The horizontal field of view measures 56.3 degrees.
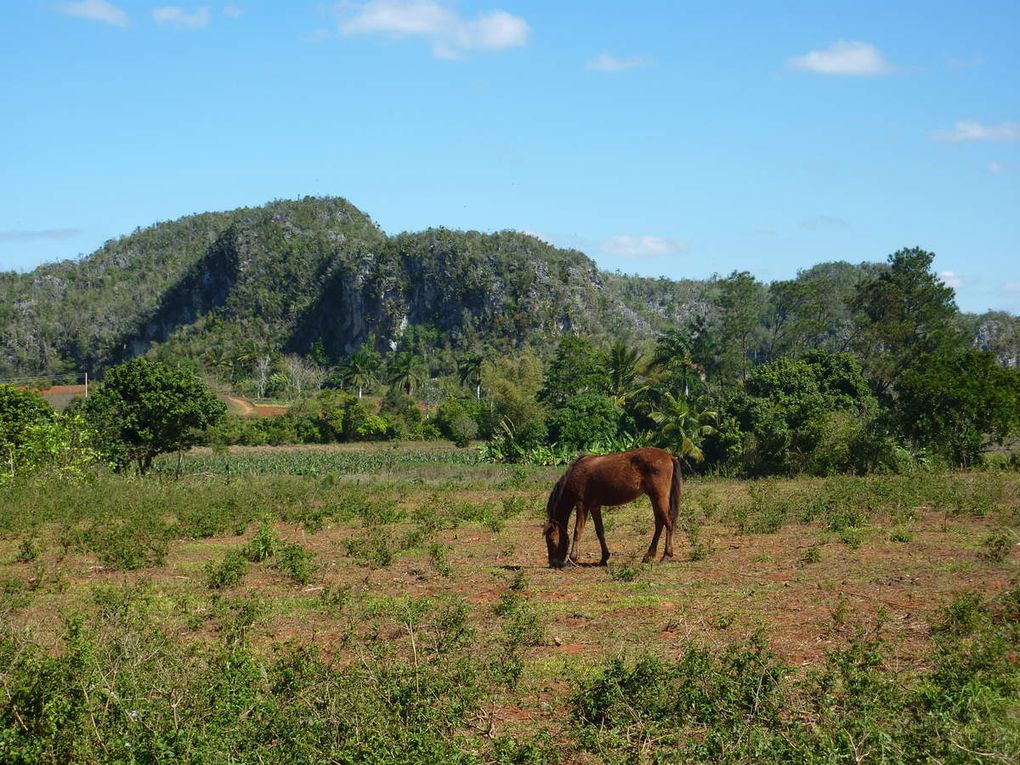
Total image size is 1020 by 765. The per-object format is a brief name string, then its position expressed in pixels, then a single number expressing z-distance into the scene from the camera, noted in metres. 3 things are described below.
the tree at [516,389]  59.25
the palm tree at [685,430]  39.03
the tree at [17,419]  27.22
